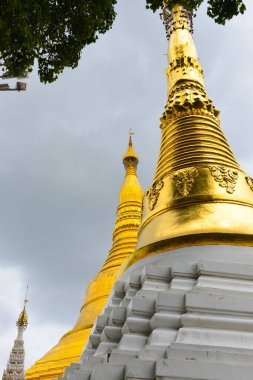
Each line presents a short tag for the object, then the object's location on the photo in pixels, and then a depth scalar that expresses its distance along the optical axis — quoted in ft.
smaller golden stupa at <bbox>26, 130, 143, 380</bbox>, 29.04
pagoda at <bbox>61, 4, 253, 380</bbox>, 9.28
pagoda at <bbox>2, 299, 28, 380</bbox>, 44.98
